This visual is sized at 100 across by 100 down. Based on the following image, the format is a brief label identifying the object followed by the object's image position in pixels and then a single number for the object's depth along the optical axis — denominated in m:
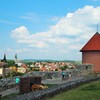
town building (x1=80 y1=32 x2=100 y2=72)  28.87
